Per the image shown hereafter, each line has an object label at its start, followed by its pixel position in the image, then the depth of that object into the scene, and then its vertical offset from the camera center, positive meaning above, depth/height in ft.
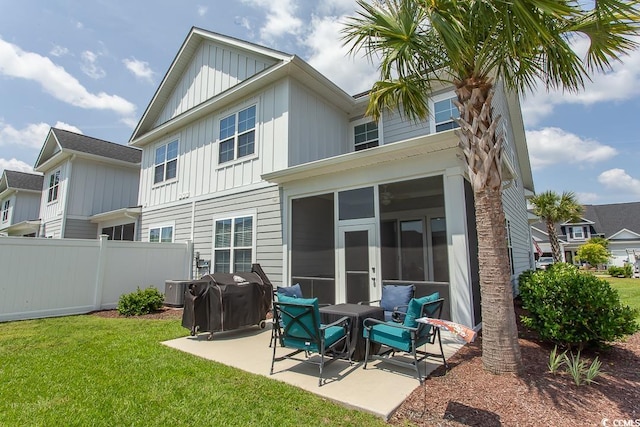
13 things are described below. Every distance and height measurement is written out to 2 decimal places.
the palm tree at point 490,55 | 12.72 +8.93
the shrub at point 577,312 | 15.58 -2.94
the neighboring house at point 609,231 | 100.73 +8.02
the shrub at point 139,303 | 27.63 -4.18
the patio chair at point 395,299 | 18.02 -2.59
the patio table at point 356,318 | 15.24 -3.22
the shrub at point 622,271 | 70.69 -3.81
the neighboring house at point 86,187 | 49.24 +11.45
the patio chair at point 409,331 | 13.39 -3.43
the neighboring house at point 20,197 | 71.41 +13.60
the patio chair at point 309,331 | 13.53 -3.43
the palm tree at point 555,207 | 66.90 +10.02
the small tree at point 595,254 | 85.61 +0.01
